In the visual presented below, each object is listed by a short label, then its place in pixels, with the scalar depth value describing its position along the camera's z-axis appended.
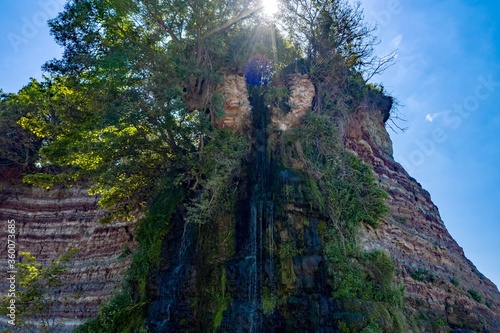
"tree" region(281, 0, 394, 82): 16.50
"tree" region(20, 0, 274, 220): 12.77
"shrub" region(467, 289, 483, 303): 14.57
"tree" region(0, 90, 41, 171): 18.97
